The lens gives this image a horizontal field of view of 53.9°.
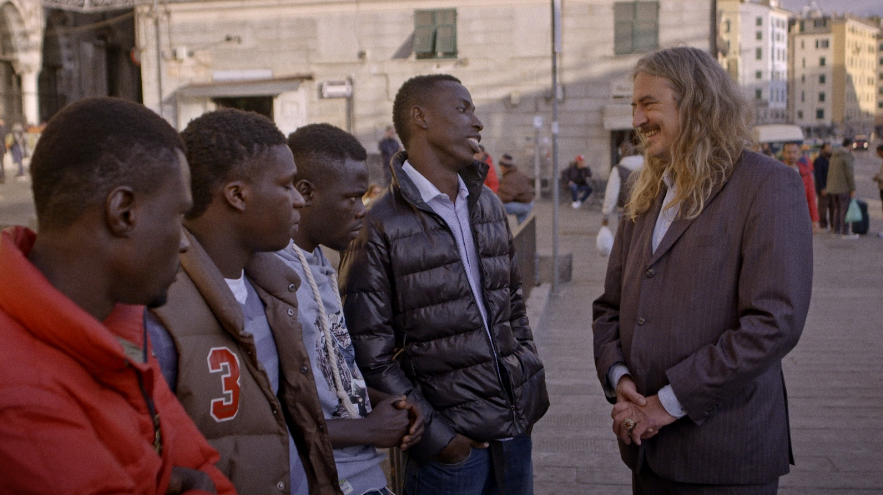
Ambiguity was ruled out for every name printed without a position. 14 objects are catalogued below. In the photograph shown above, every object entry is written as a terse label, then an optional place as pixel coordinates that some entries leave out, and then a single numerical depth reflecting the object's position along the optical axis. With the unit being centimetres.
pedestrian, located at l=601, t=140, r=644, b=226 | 993
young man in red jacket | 134
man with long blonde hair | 250
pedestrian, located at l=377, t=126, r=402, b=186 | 2470
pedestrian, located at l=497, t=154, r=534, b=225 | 1509
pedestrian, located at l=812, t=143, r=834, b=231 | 1759
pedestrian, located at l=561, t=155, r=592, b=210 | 2536
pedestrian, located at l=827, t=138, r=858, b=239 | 1586
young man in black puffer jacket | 285
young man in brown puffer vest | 194
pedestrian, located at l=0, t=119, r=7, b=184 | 2442
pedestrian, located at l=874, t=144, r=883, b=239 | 1712
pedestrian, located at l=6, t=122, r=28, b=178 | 2616
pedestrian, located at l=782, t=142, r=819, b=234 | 1499
